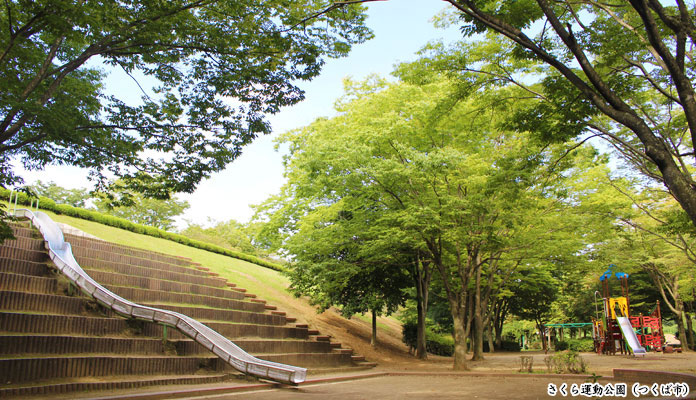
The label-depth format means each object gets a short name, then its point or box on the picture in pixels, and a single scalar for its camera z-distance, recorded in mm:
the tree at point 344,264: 15727
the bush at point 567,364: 11602
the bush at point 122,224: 19828
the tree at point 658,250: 16281
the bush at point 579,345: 30664
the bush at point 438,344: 24841
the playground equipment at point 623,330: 21605
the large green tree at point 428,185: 12708
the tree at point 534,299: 26081
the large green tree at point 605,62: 5344
